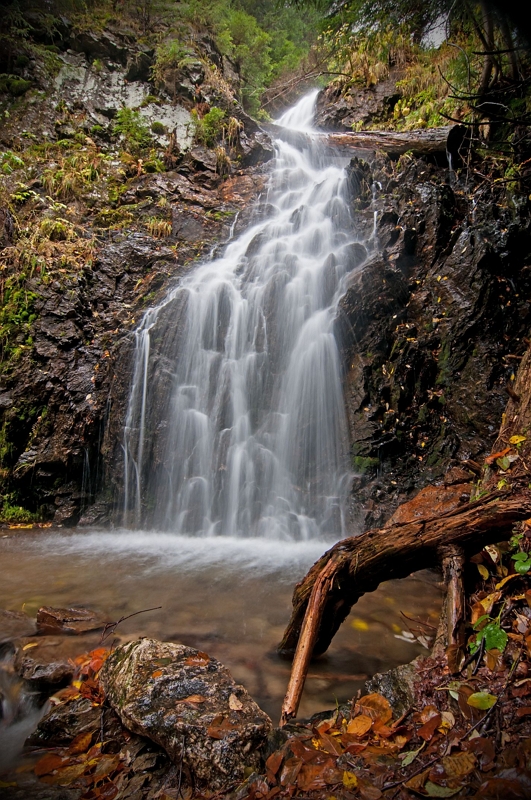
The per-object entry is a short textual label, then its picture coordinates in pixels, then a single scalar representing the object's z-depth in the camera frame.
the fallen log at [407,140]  8.20
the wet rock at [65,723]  2.45
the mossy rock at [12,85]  12.12
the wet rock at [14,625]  3.54
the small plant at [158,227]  11.02
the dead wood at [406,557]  2.32
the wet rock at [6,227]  9.34
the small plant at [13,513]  7.21
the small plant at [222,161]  13.20
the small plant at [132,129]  12.77
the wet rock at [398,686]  2.09
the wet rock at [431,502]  4.91
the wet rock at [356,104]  14.09
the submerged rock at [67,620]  3.61
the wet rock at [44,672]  2.92
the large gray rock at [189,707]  2.03
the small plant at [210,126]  13.33
